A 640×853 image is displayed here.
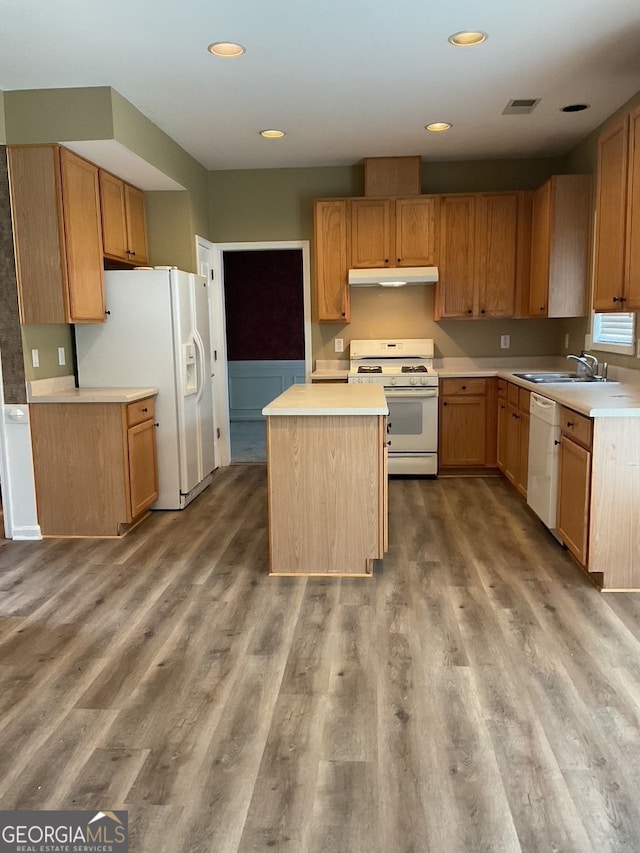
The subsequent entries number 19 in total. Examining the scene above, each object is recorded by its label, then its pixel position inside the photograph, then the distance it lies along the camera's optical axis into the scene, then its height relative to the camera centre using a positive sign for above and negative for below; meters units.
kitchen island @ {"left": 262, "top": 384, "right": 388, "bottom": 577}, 3.25 -0.74
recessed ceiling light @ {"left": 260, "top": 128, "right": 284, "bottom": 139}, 4.60 +1.45
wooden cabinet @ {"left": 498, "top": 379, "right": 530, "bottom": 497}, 4.39 -0.71
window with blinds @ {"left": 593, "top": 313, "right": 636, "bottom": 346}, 4.18 +0.03
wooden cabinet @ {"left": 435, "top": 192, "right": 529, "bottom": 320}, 5.32 +0.67
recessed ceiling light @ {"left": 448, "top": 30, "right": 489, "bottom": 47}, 3.07 +1.41
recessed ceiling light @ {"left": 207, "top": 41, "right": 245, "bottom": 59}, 3.13 +1.41
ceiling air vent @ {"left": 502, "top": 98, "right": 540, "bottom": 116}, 4.05 +1.44
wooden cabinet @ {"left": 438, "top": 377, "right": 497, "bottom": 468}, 5.31 -0.71
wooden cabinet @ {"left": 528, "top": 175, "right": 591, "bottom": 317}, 4.79 +0.66
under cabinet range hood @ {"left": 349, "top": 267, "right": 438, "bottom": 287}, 5.31 +0.49
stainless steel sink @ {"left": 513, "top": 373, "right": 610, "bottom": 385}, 4.43 -0.31
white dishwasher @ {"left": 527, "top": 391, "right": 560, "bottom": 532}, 3.61 -0.72
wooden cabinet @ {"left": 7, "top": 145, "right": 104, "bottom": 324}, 3.68 +0.66
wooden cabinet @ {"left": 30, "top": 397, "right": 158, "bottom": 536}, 3.98 -0.76
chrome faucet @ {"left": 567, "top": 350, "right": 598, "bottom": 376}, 4.36 -0.21
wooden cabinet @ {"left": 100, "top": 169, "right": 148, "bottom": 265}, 4.34 +0.85
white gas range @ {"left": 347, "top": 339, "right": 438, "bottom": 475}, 5.23 -0.63
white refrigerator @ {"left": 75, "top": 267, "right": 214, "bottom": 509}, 4.46 -0.06
